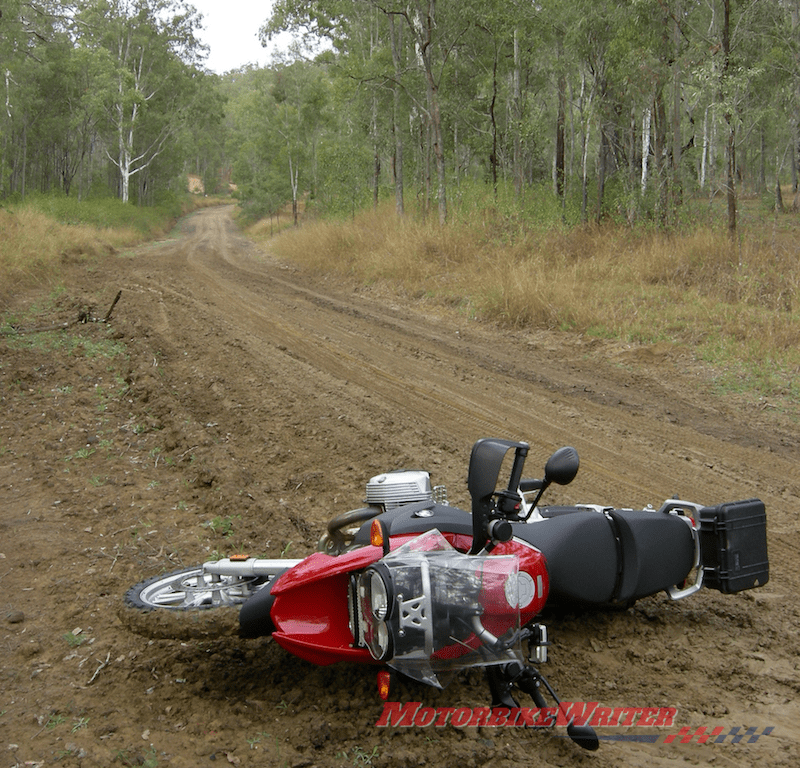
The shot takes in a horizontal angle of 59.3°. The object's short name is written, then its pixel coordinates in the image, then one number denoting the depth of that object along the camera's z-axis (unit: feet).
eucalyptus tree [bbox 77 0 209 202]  136.37
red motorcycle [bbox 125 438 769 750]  7.88
